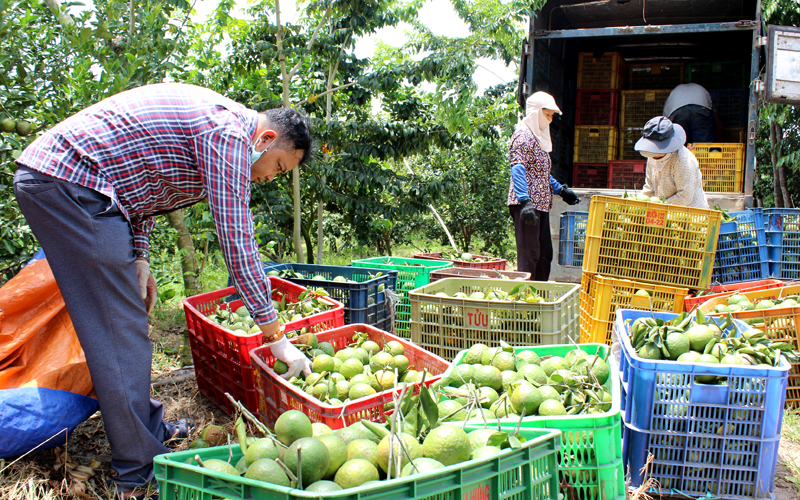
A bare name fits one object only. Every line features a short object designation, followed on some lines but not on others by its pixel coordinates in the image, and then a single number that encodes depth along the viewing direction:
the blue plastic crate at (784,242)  4.74
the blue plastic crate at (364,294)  3.43
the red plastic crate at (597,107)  8.39
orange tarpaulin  2.33
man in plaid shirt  2.11
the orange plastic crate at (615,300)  3.86
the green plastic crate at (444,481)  1.19
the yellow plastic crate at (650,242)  3.95
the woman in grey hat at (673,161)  4.37
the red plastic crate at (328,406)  1.92
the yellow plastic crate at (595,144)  8.26
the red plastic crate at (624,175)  7.88
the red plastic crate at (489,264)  4.85
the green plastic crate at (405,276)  4.03
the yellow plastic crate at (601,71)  8.49
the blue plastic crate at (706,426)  2.17
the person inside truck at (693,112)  7.06
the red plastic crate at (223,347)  2.67
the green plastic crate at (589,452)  1.64
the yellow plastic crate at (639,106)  8.54
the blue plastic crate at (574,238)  5.21
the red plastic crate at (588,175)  8.39
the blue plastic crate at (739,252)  4.86
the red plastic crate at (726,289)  3.76
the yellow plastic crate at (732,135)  8.32
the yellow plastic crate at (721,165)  6.34
